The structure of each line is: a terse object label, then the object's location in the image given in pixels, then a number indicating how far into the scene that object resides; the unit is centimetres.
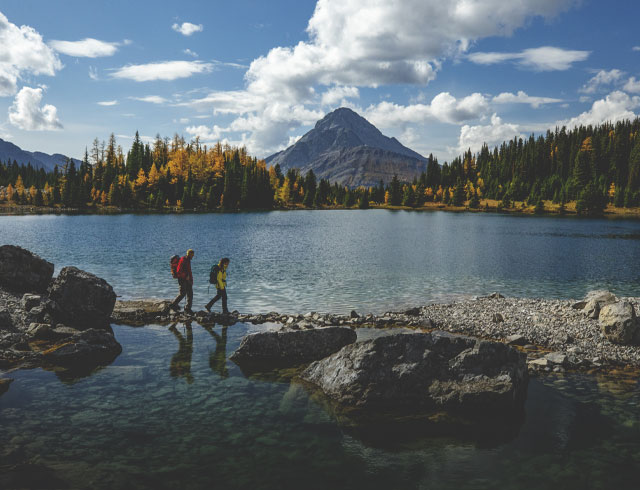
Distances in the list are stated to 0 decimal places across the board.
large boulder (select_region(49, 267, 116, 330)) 2123
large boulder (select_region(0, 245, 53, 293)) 2789
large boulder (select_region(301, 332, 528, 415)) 1353
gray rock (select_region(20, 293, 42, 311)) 2341
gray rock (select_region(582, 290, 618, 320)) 2356
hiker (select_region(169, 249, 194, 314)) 2472
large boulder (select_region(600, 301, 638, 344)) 1900
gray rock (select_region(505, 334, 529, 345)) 2006
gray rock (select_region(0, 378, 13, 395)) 1413
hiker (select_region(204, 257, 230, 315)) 2447
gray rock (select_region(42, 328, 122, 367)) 1697
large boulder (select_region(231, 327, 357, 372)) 1784
